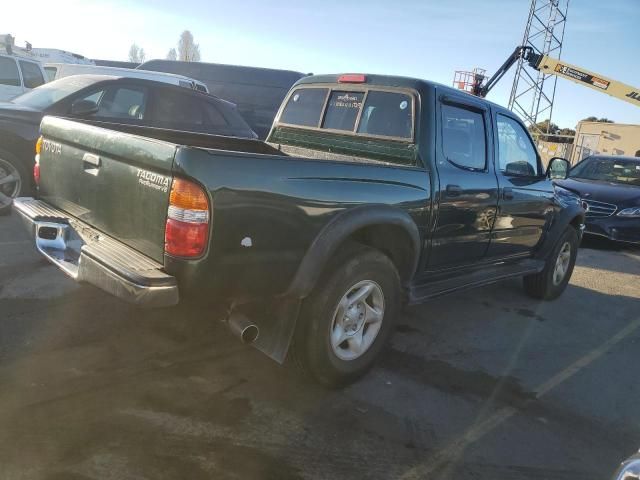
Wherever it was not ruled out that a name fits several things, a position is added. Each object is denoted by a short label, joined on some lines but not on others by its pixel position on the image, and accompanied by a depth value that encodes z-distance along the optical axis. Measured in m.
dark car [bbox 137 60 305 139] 14.49
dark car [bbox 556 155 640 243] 8.83
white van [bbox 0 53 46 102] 9.87
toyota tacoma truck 2.58
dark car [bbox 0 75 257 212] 6.28
